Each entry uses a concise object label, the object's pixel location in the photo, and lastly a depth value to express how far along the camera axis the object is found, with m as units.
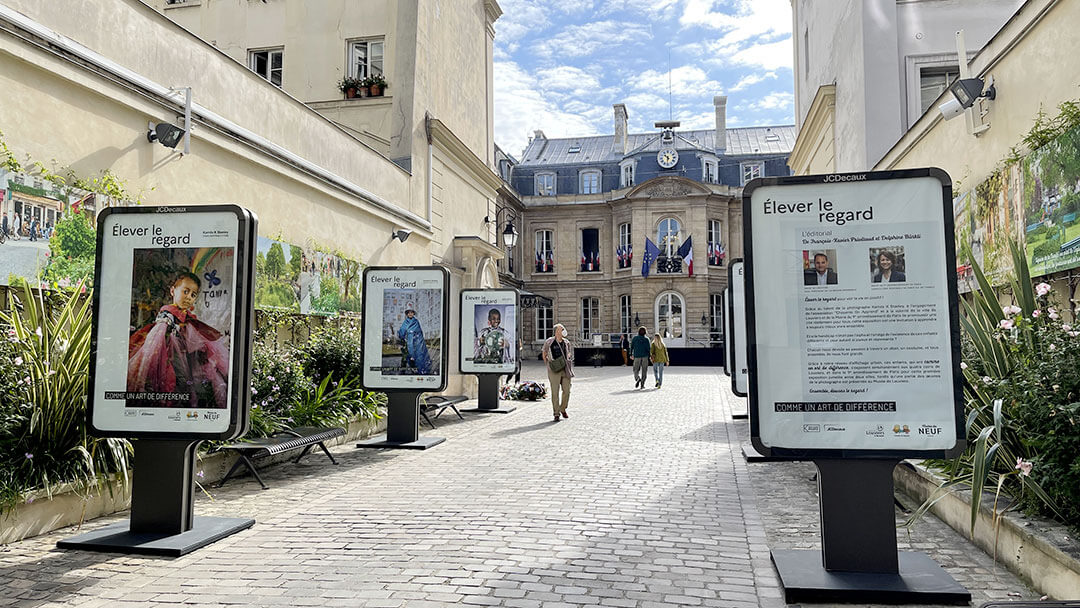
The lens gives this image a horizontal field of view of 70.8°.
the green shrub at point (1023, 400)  3.75
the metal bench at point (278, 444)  6.41
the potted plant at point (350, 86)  14.86
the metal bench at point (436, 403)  10.98
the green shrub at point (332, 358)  9.97
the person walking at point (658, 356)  19.44
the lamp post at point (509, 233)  17.68
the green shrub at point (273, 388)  7.44
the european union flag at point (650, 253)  38.81
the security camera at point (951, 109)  8.27
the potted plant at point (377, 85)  14.76
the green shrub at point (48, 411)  4.92
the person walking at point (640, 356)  19.39
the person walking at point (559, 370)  12.08
